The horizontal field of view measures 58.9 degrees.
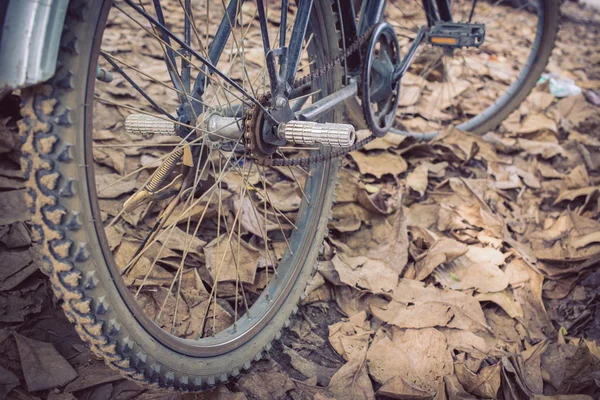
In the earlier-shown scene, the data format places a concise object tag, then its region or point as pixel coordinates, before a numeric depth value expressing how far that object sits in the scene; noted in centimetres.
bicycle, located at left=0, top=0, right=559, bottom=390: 108
